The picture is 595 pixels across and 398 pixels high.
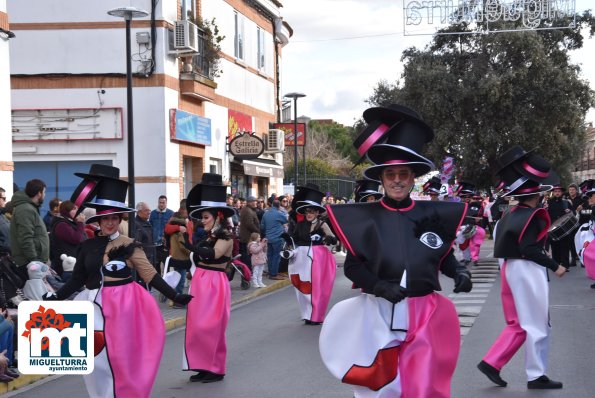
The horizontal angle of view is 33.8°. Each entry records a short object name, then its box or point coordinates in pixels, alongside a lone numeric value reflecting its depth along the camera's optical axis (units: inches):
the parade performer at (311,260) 541.6
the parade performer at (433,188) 894.4
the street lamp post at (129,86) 653.3
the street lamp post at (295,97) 1233.6
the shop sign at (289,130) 1478.8
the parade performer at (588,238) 645.9
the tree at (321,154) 2539.6
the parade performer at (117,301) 282.7
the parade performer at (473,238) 879.1
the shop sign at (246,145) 1258.0
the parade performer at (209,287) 374.3
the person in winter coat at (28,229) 465.4
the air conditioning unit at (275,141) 1446.9
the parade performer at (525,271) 339.9
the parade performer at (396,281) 228.2
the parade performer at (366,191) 654.5
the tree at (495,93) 1593.3
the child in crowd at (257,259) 756.6
